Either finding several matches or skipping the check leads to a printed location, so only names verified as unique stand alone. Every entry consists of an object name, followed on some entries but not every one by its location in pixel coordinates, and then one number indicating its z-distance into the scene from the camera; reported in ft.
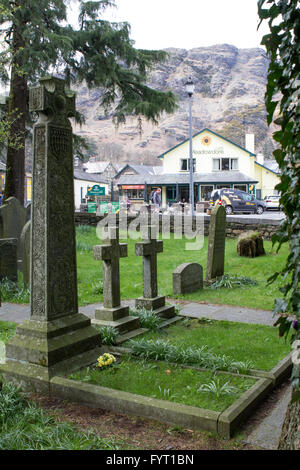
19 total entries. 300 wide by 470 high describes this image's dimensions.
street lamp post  61.36
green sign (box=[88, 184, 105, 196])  94.38
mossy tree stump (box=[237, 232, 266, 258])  41.01
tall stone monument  14.65
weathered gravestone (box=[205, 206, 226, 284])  32.19
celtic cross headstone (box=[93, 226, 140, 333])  19.60
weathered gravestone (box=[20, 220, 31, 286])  29.32
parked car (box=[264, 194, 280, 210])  116.57
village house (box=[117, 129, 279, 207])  146.41
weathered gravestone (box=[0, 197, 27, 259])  33.47
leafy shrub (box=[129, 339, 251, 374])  15.20
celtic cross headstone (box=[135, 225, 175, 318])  22.54
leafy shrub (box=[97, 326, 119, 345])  17.98
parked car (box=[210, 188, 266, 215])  103.19
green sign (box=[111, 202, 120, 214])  86.24
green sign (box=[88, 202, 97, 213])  93.49
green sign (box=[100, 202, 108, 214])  86.84
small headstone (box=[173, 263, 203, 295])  29.58
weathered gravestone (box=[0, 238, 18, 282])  29.30
